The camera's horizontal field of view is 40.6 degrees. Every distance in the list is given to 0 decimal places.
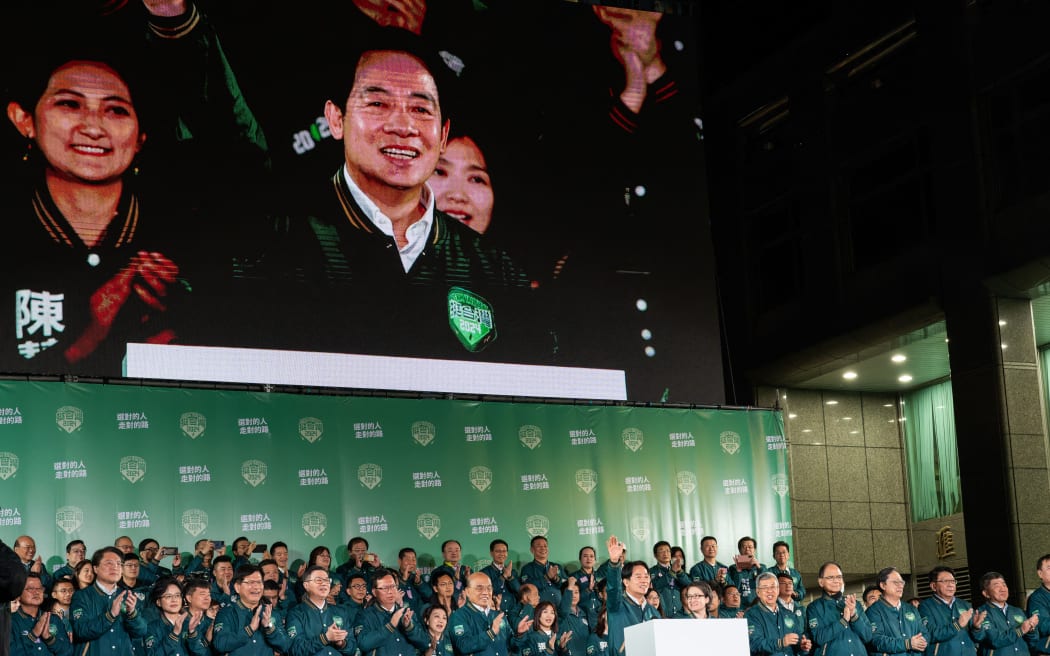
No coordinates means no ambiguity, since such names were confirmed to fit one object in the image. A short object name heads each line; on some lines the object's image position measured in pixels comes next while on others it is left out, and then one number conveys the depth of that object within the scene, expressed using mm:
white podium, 6840
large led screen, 14758
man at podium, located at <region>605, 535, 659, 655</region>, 11297
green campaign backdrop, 13656
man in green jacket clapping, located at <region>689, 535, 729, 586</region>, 14297
